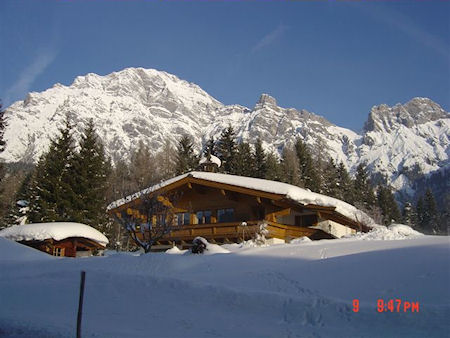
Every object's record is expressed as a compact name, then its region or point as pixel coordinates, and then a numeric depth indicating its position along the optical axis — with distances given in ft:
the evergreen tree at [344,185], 190.39
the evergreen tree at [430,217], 226.99
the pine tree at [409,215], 230.27
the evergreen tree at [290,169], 176.87
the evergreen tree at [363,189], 198.87
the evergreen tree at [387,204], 207.19
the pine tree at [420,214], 227.55
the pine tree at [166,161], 157.48
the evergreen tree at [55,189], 110.01
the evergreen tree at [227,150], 159.36
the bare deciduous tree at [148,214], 62.59
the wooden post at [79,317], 23.90
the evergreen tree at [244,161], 156.15
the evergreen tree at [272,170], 164.15
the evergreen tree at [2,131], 96.52
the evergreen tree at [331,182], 185.57
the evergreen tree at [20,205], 131.03
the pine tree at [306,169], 184.44
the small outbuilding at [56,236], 87.45
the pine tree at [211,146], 169.68
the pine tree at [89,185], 116.98
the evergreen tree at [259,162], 164.66
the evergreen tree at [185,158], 151.64
